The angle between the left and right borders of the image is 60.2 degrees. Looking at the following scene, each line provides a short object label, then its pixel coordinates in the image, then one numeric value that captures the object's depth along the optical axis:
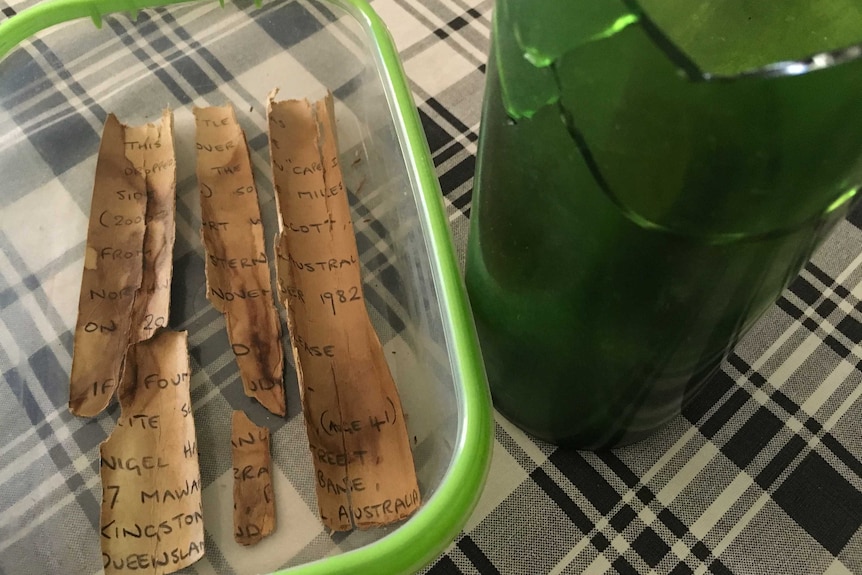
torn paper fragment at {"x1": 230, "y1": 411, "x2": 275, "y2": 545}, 0.27
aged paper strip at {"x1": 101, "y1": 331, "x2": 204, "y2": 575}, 0.26
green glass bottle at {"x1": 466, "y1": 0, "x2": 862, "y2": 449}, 0.14
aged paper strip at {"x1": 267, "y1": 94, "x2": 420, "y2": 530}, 0.27
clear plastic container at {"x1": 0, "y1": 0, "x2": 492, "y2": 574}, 0.26
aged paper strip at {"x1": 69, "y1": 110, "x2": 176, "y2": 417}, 0.30
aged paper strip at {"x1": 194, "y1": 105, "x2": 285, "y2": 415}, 0.30
